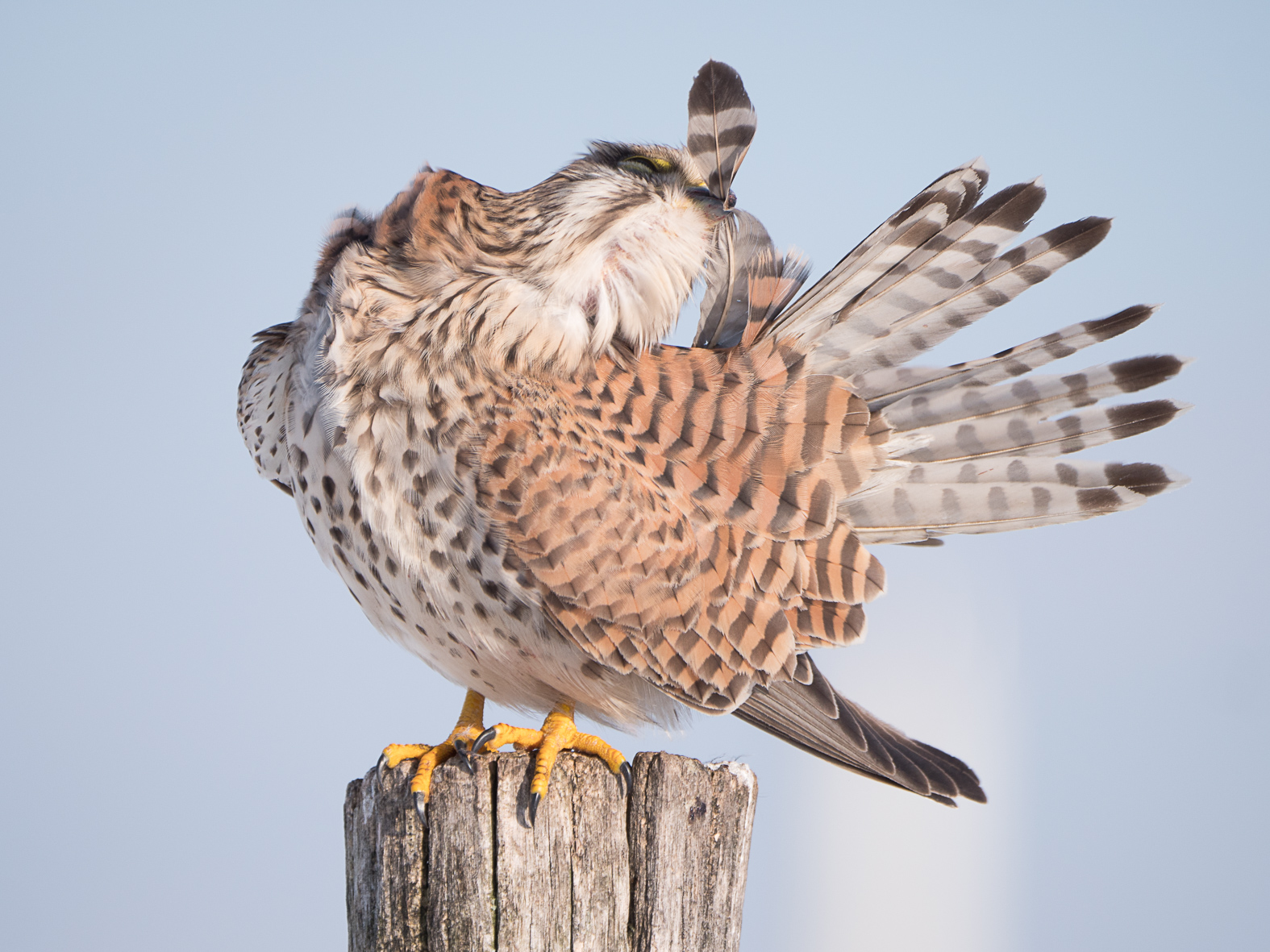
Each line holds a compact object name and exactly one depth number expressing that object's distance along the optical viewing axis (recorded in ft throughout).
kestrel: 21.34
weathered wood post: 21.24
